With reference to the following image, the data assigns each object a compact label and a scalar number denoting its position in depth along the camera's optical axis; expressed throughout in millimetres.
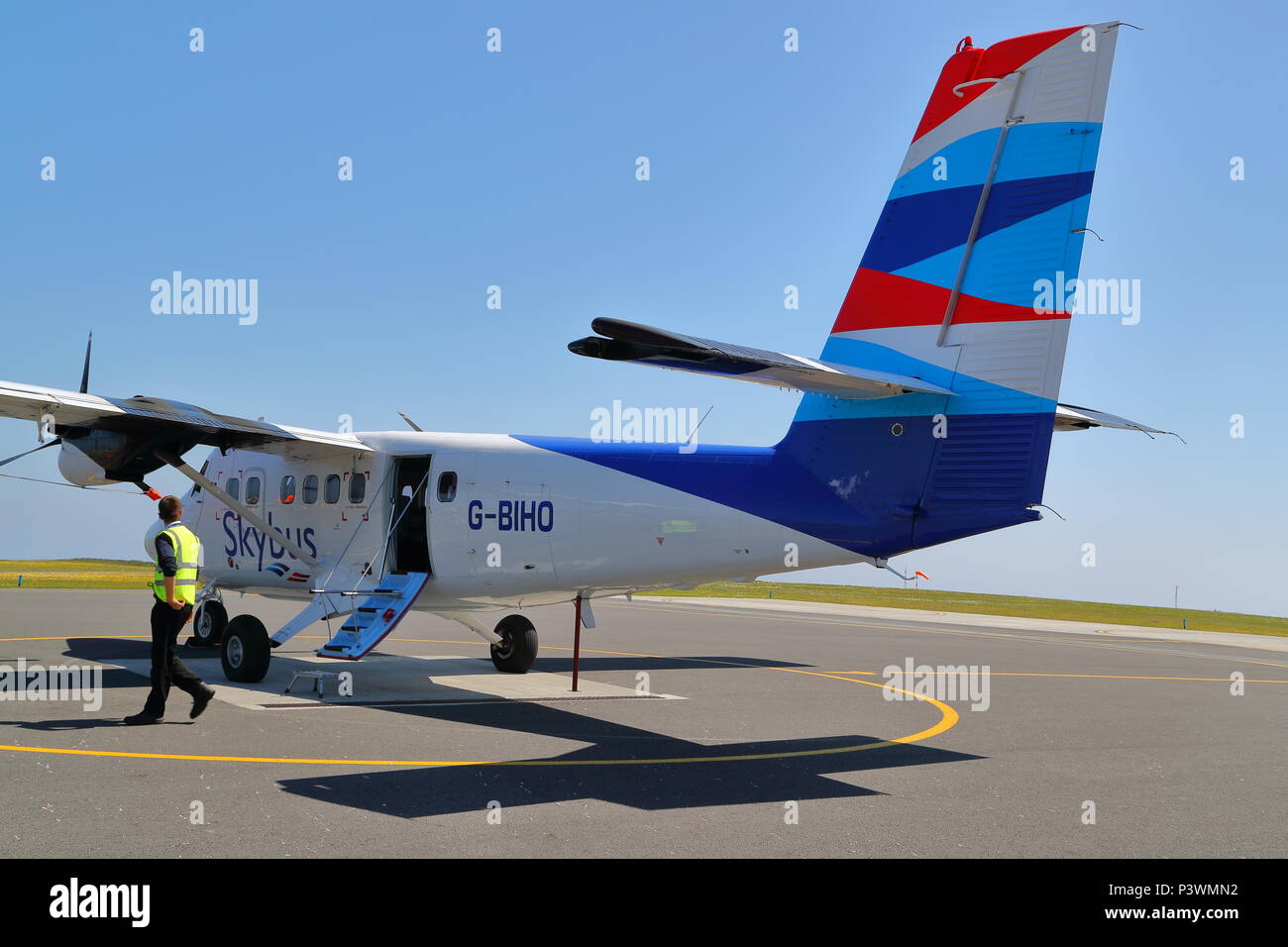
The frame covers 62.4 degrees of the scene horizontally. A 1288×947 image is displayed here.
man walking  11047
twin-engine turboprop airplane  10766
